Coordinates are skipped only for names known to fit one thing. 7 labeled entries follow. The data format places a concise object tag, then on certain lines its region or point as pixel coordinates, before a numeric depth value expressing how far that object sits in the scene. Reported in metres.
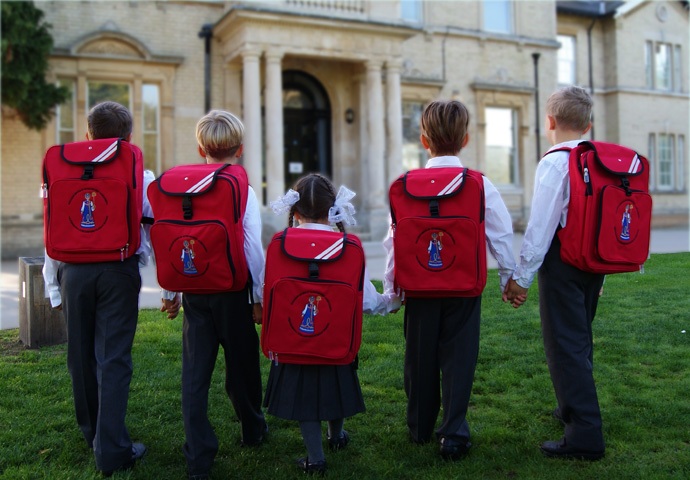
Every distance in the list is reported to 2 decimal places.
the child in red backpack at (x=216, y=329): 3.56
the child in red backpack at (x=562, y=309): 3.68
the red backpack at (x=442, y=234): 3.57
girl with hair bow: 3.51
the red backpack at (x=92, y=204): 3.49
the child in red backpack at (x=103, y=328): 3.54
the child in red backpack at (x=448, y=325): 3.73
